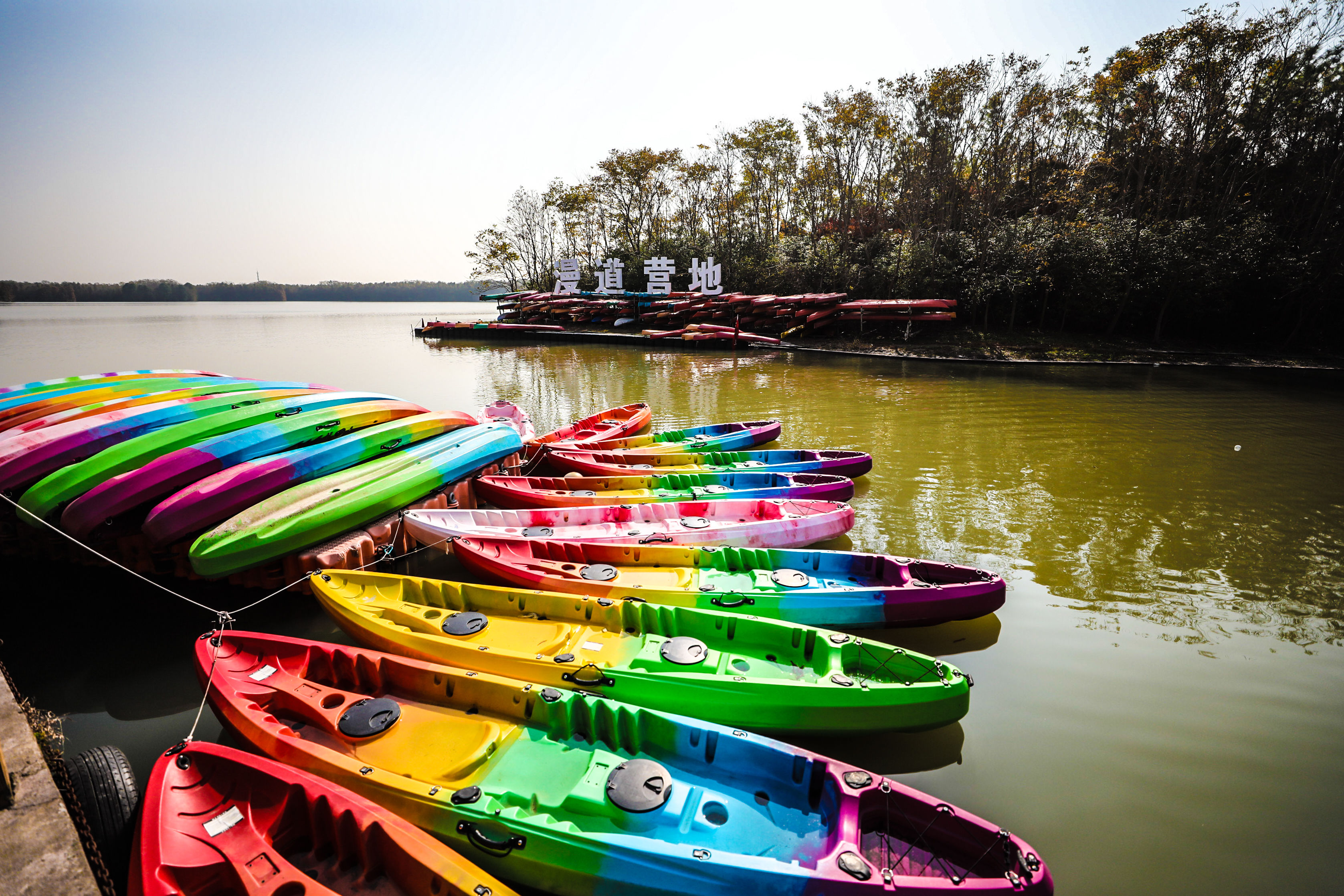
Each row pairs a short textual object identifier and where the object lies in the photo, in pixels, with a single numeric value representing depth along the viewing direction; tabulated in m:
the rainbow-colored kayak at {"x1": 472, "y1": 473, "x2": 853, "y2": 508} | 8.88
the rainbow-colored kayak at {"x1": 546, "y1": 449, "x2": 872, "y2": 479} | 10.41
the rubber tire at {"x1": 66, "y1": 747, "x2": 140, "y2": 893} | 3.67
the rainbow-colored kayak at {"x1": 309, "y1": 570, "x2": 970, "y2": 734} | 4.51
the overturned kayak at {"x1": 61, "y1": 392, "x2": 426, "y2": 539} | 6.61
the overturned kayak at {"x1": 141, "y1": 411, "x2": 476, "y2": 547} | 6.45
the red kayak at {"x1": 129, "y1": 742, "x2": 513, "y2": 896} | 3.04
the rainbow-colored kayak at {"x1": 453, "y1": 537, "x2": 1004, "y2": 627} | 5.98
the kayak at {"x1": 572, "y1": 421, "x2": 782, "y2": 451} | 11.81
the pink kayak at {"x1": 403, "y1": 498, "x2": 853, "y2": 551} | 7.57
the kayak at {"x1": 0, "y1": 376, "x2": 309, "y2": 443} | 8.77
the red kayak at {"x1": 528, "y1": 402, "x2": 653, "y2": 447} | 12.44
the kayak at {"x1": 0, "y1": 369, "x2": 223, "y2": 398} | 11.12
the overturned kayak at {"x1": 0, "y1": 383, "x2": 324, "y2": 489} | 7.48
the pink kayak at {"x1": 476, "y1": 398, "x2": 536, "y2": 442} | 13.56
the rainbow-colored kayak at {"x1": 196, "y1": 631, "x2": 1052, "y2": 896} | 3.16
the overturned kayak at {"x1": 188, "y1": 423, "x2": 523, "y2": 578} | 6.13
